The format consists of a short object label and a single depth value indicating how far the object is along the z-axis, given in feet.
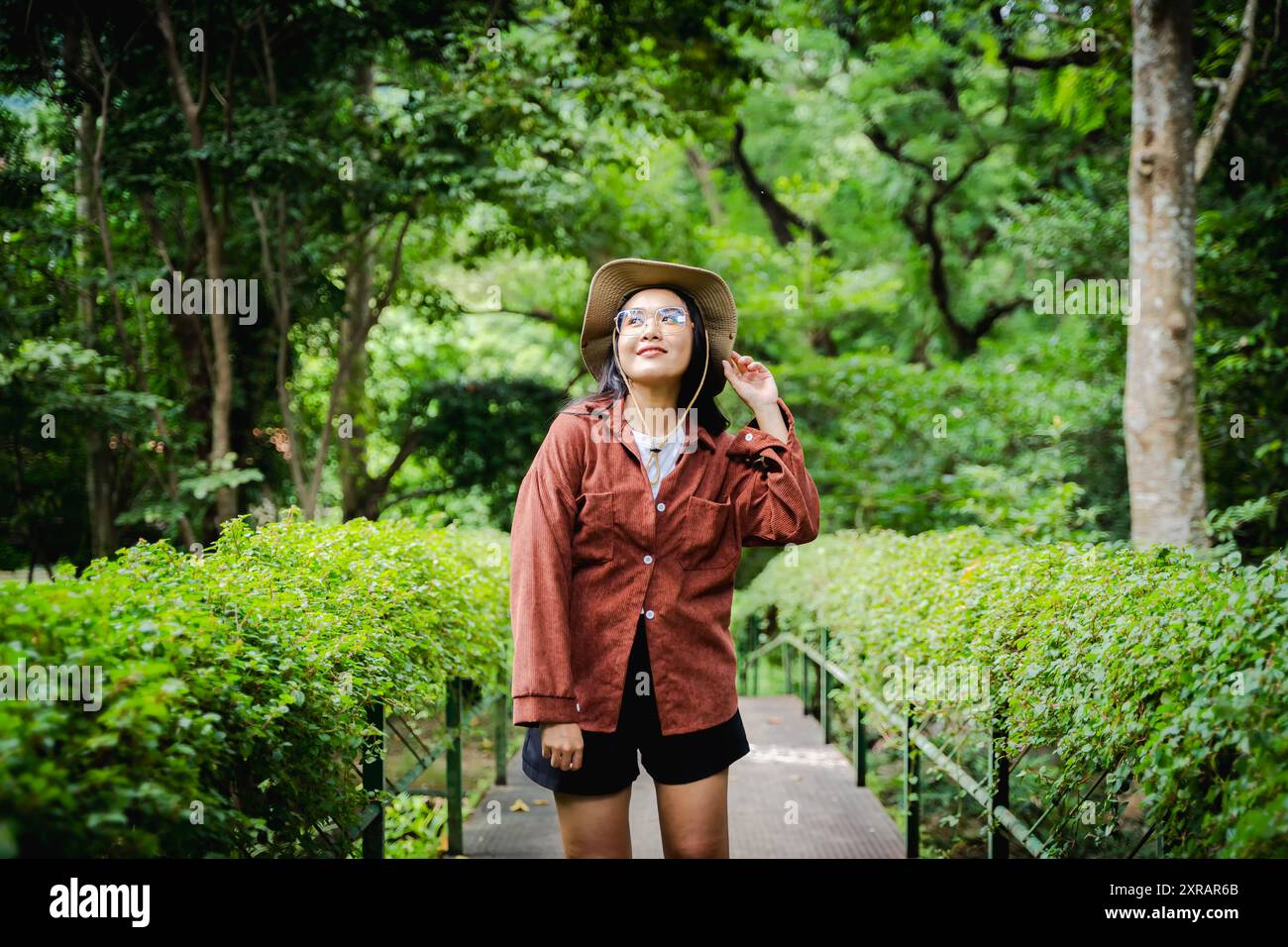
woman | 7.41
